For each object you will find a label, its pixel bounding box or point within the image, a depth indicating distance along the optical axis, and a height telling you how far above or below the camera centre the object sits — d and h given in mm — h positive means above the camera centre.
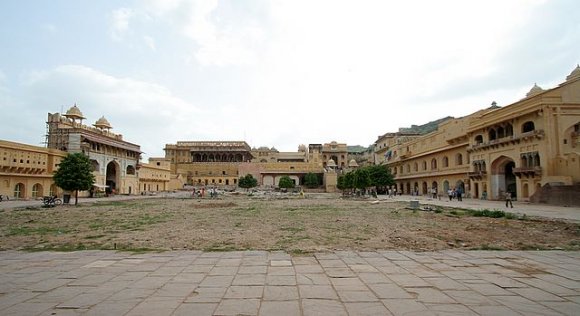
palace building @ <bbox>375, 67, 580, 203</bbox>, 26531 +2927
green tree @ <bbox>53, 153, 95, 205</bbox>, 28172 +776
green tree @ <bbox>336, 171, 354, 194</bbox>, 51150 -17
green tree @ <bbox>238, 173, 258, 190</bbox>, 64719 -52
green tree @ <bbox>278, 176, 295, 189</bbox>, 65250 -308
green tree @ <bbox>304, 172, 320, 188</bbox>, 75038 +44
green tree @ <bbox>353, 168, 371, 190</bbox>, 44812 +233
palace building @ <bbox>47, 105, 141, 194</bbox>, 44406 +5220
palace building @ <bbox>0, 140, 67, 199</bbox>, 34312 +1516
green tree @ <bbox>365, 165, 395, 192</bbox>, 50775 +548
